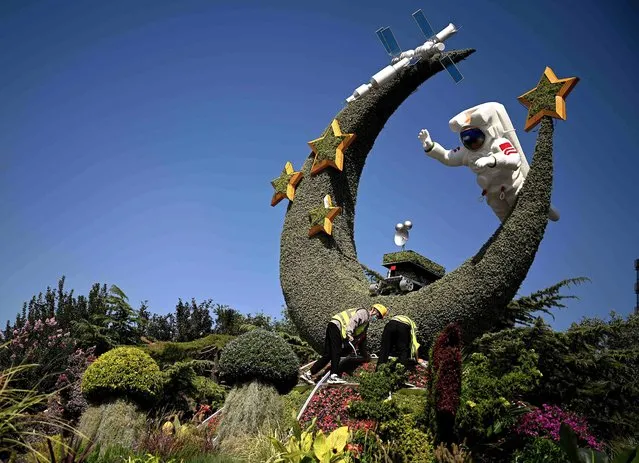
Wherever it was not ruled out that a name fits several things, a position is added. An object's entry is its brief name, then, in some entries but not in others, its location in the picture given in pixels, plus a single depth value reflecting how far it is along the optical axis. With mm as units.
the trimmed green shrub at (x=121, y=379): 7922
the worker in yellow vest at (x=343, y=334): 8664
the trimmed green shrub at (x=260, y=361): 7738
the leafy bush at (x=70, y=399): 10023
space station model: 11484
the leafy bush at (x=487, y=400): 6246
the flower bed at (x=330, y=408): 7244
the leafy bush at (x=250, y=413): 7105
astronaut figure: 9219
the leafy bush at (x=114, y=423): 7430
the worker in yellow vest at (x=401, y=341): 8352
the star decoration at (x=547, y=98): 9023
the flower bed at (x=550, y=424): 6797
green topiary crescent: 8820
